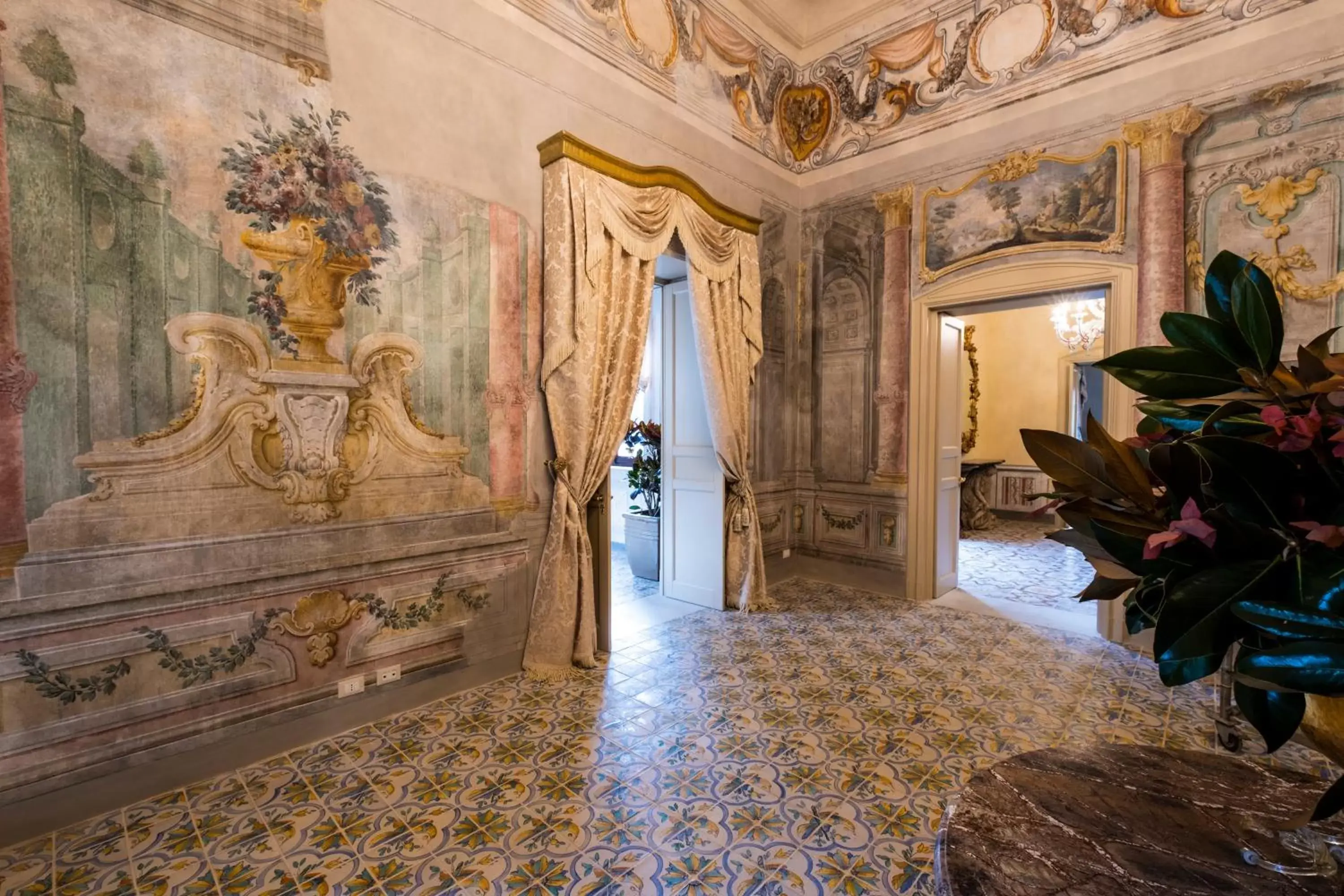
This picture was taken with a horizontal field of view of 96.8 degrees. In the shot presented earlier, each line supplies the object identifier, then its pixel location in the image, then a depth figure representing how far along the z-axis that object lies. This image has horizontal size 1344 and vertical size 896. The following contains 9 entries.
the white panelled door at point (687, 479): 4.81
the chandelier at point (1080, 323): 7.70
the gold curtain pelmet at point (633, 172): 3.48
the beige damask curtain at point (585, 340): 3.50
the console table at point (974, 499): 8.70
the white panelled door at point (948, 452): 5.07
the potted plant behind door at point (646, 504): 5.63
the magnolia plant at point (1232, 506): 0.68
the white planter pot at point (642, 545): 5.62
